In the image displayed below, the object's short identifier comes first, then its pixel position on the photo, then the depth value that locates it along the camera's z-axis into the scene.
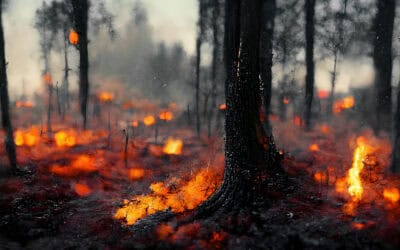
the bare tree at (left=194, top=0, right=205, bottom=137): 25.00
